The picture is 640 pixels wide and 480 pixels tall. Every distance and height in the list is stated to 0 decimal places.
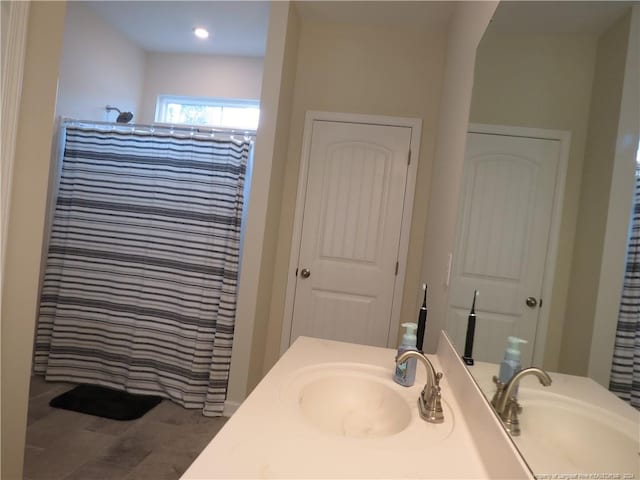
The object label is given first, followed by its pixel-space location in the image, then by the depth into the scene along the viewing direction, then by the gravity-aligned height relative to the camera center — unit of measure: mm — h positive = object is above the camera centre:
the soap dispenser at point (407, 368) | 1137 -392
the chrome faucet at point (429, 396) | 930 -406
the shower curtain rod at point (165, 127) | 2502 +606
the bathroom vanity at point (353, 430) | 682 -437
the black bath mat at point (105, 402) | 2301 -1275
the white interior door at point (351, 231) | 2609 +37
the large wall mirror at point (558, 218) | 566 +89
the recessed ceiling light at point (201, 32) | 2795 +1449
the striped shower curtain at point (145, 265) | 2422 -356
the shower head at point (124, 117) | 2791 +713
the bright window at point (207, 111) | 3207 +970
